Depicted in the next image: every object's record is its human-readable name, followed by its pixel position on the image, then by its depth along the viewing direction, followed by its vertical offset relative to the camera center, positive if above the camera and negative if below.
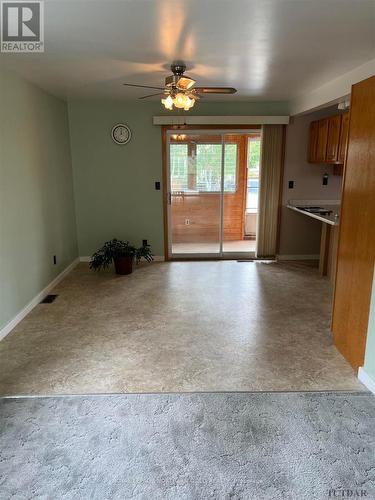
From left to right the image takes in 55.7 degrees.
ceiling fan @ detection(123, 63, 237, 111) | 3.16 +0.79
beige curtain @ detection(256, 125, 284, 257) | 5.39 -0.16
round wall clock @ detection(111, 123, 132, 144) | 5.29 +0.64
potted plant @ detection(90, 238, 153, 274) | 5.07 -1.13
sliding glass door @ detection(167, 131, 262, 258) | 5.57 -0.15
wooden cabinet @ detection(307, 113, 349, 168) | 4.44 +0.51
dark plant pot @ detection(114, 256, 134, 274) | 5.06 -1.24
